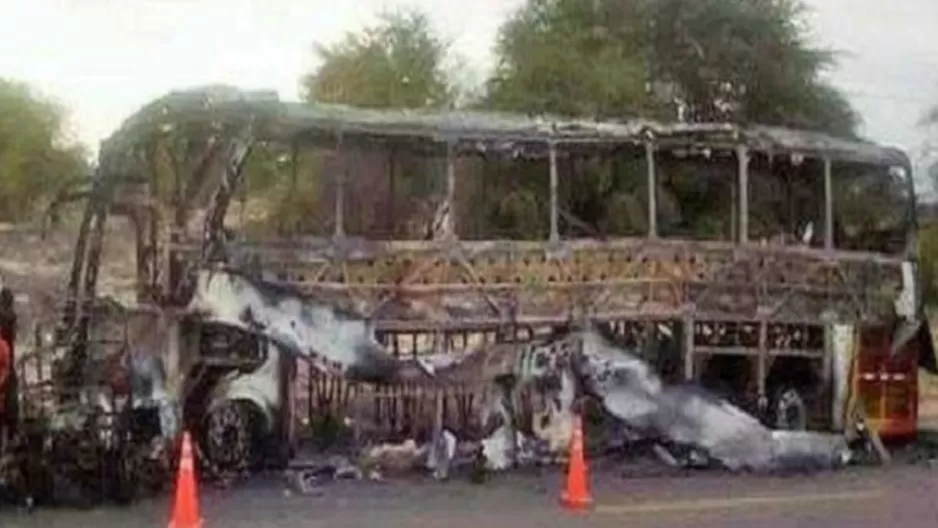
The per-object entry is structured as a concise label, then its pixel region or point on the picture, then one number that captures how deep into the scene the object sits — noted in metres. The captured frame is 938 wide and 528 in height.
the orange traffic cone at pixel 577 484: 18.22
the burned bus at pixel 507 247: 20.97
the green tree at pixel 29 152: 57.75
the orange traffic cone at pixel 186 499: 15.12
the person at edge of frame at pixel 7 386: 18.22
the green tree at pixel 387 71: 52.94
